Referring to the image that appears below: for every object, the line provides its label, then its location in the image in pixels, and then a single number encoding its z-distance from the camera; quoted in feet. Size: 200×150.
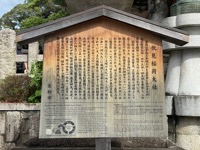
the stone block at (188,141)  14.87
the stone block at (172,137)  15.38
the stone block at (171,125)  15.38
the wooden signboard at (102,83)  9.45
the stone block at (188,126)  14.82
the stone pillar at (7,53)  18.43
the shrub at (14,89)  16.60
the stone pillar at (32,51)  28.19
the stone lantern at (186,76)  14.71
